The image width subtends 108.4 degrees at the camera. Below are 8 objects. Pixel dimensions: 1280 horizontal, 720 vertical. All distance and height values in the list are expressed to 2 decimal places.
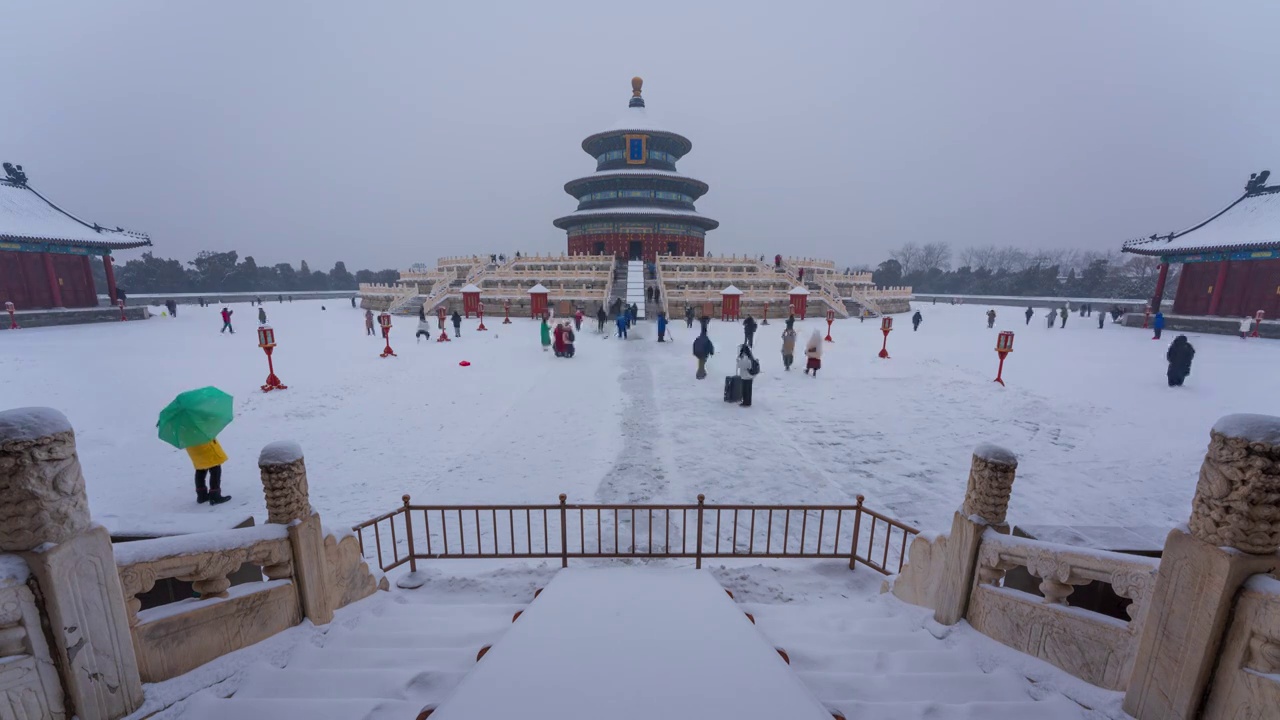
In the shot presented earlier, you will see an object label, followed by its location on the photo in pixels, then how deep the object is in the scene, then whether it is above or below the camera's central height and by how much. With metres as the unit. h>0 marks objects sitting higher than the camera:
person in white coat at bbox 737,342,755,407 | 9.66 -1.75
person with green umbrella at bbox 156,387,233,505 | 5.19 -1.71
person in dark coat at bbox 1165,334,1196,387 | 10.85 -1.63
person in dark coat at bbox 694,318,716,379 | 11.66 -1.68
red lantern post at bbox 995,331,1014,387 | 11.45 -1.40
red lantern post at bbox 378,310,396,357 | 14.45 -1.45
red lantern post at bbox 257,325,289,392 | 10.46 -1.62
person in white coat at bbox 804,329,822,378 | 12.49 -1.81
